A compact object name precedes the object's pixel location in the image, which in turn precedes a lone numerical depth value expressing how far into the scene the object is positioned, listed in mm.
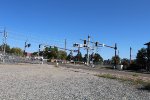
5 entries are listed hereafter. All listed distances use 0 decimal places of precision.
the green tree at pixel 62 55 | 63142
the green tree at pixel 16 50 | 70765
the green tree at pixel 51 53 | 59190
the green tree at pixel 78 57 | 57140
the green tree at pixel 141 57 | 34926
